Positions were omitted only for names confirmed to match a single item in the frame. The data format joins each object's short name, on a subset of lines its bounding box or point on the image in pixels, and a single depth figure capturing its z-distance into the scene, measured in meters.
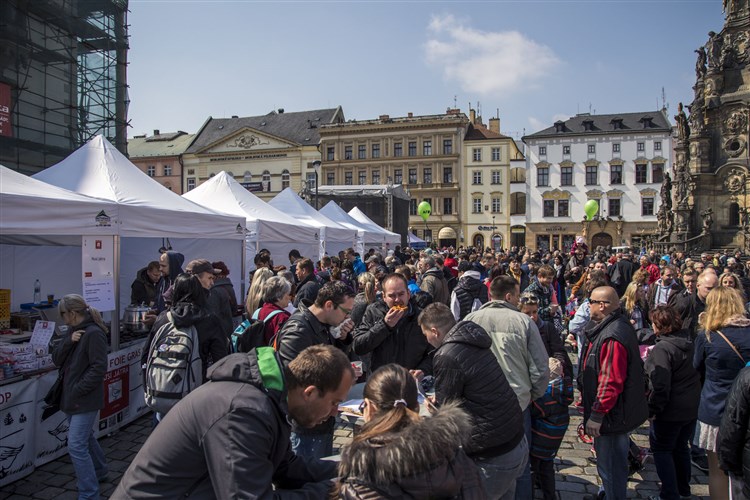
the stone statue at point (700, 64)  26.88
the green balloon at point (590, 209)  24.52
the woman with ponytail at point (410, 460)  1.60
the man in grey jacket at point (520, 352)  3.39
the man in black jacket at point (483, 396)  2.85
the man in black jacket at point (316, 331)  3.35
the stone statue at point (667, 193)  27.52
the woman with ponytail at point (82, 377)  3.93
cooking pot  6.79
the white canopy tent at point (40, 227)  5.07
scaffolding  17.56
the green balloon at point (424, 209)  26.30
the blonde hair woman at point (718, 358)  3.75
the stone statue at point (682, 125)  27.33
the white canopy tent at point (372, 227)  20.48
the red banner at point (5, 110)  16.60
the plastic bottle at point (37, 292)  8.09
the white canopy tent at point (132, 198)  6.62
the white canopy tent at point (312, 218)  14.32
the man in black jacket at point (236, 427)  1.72
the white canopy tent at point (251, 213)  10.90
